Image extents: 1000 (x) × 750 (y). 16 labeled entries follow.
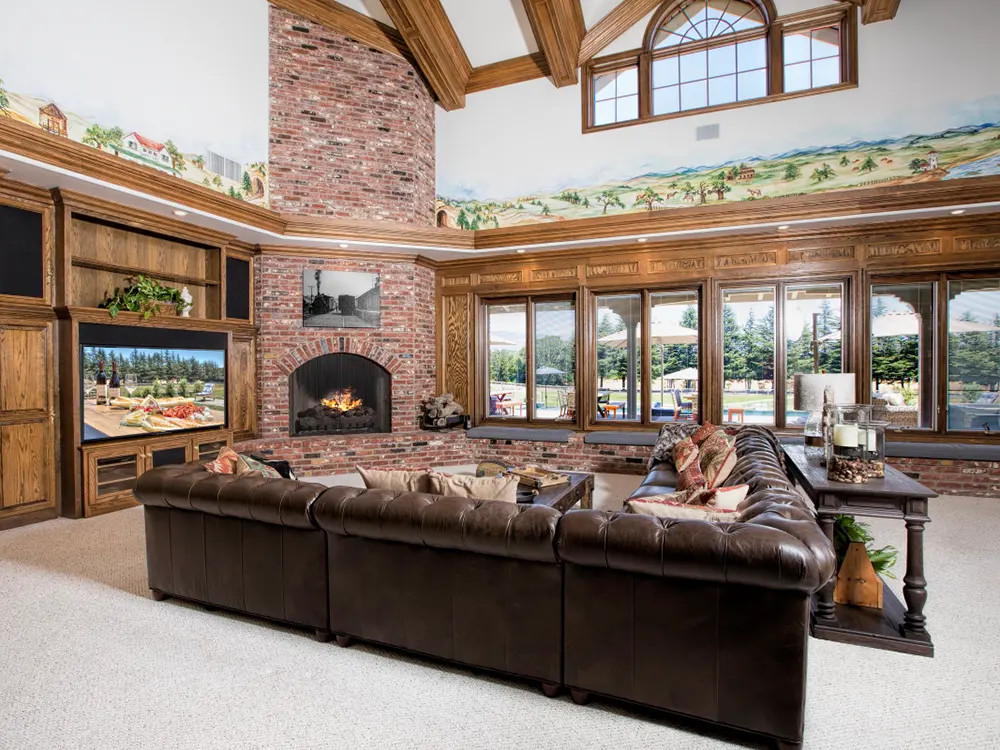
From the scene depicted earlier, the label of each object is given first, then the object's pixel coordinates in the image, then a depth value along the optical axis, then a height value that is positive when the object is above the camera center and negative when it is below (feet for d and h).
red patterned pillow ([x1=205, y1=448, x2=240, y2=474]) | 9.99 -1.75
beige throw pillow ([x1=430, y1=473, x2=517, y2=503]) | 8.35 -1.84
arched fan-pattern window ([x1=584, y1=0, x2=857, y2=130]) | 19.61 +11.67
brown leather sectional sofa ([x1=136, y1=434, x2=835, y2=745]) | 5.96 -2.80
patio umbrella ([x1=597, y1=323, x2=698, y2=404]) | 22.56 +1.38
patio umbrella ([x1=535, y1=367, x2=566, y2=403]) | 24.67 -0.15
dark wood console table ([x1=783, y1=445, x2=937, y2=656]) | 8.32 -3.19
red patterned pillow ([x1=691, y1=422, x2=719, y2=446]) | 14.86 -1.84
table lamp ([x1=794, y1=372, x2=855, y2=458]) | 12.10 -0.60
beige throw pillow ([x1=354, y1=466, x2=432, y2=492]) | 8.63 -1.78
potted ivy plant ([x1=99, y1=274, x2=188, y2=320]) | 17.04 +2.35
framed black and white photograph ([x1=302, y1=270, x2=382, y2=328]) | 22.48 +2.89
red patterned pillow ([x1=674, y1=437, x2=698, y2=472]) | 13.03 -2.18
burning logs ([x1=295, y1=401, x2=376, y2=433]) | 22.95 -2.14
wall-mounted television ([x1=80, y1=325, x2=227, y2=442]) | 16.06 -0.38
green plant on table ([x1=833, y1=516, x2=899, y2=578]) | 9.51 -3.01
